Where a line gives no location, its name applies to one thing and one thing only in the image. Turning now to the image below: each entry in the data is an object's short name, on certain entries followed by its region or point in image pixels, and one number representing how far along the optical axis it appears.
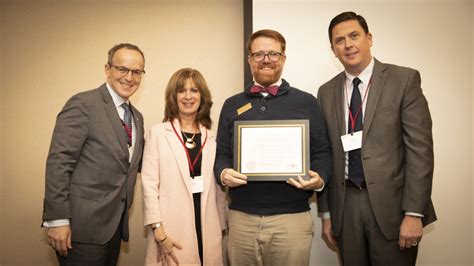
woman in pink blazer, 2.18
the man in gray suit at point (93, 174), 2.02
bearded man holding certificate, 2.04
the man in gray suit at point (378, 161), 2.04
